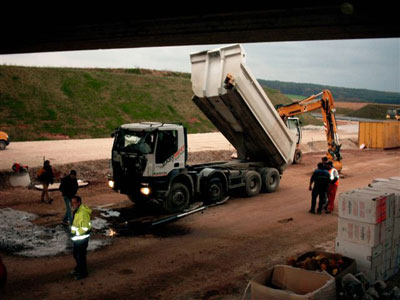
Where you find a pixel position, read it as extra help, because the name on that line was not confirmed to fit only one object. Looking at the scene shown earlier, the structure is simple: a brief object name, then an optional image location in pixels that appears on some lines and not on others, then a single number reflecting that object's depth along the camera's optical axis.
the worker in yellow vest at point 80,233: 7.60
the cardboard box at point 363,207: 7.04
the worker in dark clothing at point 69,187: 10.79
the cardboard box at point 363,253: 7.12
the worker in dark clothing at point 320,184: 12.30
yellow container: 30.72
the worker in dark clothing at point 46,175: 12.81
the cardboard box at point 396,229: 7.65
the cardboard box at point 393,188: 7.61
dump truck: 11.46
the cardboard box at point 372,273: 7.14
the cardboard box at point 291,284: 5.65
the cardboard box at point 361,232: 7.08
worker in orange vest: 12.55
